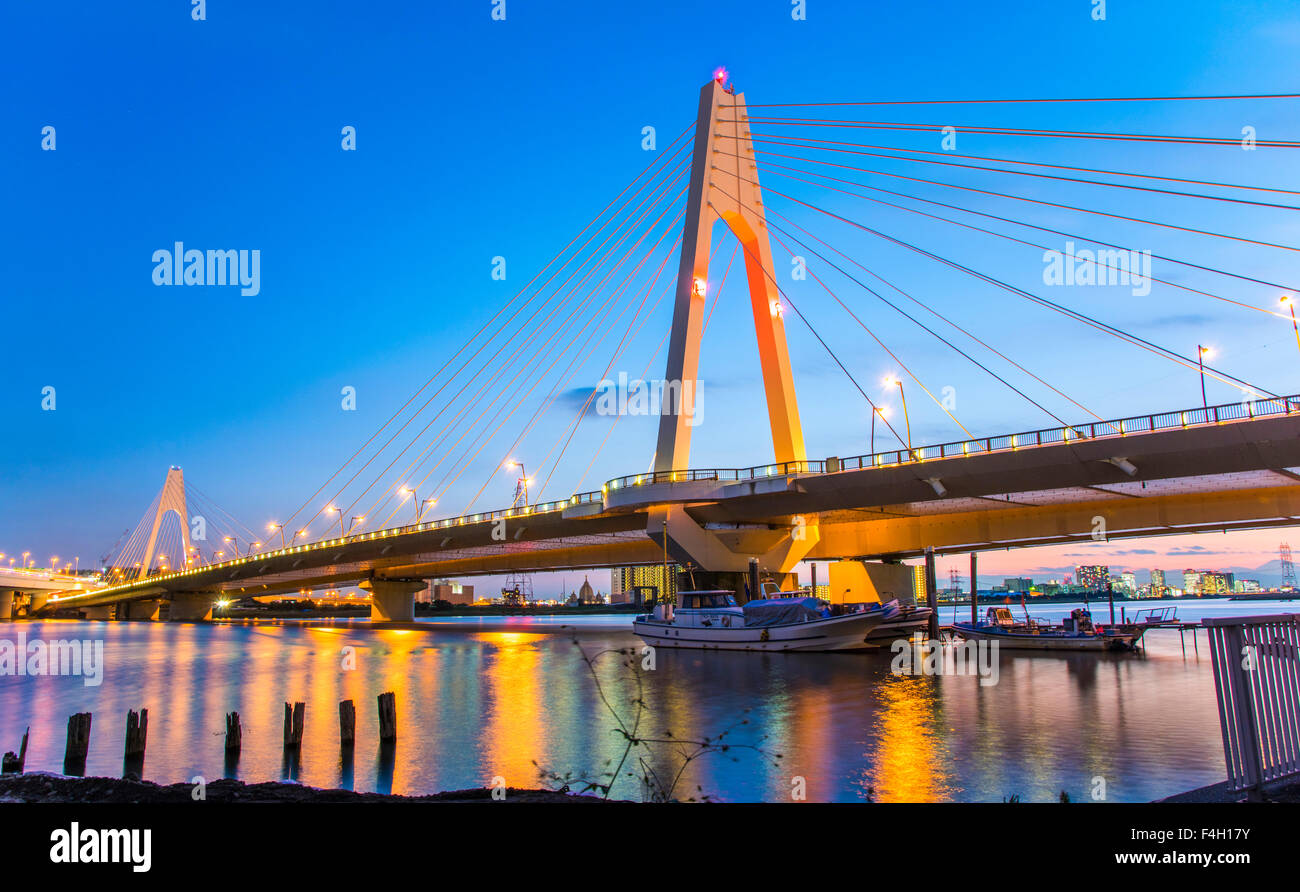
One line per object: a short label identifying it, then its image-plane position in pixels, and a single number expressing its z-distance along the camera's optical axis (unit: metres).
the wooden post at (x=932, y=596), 42.59
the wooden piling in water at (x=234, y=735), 17.05
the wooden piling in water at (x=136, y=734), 16.53
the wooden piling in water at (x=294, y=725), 17.08
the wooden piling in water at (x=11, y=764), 13.32
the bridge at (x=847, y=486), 34.72
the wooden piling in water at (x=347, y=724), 17.20
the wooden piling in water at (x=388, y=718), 17.50
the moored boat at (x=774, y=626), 38.56
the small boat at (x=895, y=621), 41.38
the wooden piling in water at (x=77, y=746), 15.66
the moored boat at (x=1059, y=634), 39.50
